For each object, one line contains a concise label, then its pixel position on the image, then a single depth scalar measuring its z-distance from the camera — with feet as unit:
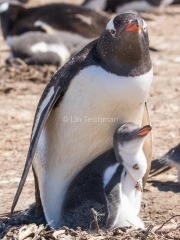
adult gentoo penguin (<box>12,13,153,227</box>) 26.09
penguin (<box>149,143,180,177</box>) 35.06
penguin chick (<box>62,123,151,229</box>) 26.32
